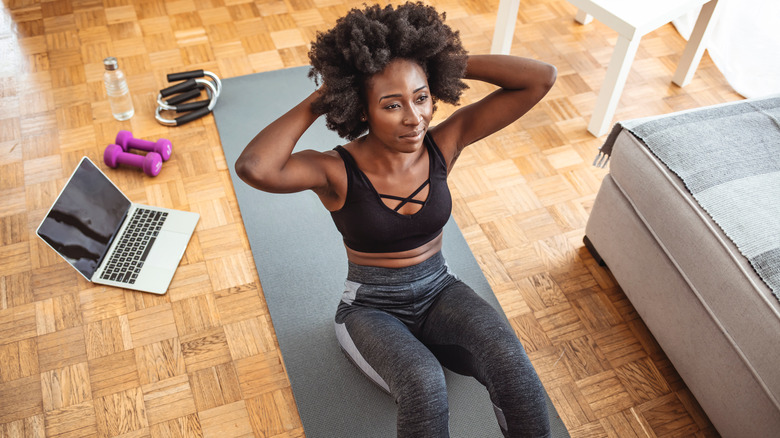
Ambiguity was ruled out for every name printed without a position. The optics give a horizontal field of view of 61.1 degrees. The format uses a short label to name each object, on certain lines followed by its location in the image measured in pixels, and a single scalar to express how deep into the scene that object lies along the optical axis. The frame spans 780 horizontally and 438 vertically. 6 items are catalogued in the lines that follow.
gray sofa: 1.49
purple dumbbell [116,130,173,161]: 2.30
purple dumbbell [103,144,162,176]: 2.25
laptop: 1.91
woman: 1.31
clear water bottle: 2.32
